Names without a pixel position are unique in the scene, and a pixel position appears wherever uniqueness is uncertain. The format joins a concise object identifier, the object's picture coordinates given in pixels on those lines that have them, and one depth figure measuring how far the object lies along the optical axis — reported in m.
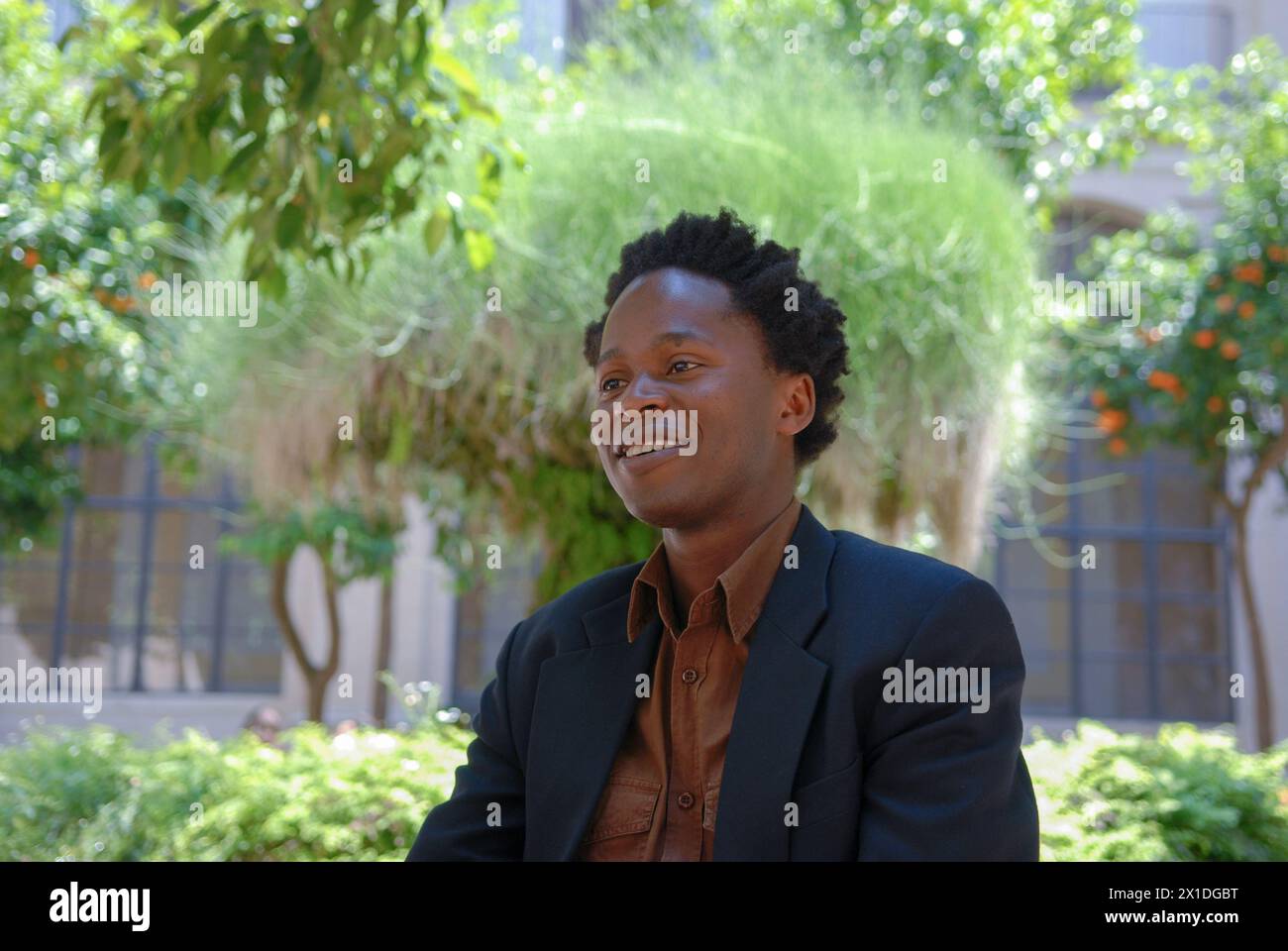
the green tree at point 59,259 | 6.35
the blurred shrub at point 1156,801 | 4.52
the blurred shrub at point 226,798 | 4.60
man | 1.56
